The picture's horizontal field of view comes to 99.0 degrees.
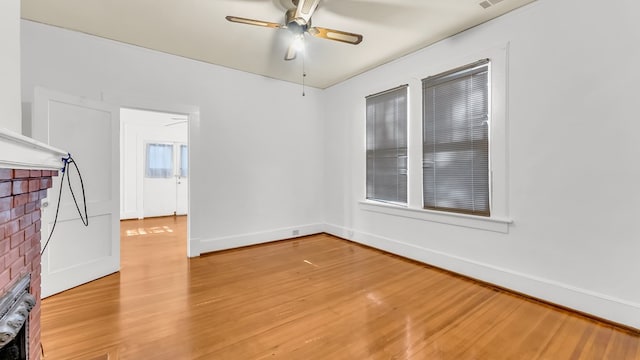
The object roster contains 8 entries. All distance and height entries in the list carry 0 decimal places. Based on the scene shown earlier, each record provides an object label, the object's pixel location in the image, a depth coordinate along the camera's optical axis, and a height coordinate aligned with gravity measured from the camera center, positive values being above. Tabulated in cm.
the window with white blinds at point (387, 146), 388 +55
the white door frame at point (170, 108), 332 +98
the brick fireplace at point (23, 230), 115 -23
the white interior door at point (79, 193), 271 -11
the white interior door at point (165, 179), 693 +11
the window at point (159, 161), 697 +58
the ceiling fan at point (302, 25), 230 +143
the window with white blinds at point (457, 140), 298 +49
